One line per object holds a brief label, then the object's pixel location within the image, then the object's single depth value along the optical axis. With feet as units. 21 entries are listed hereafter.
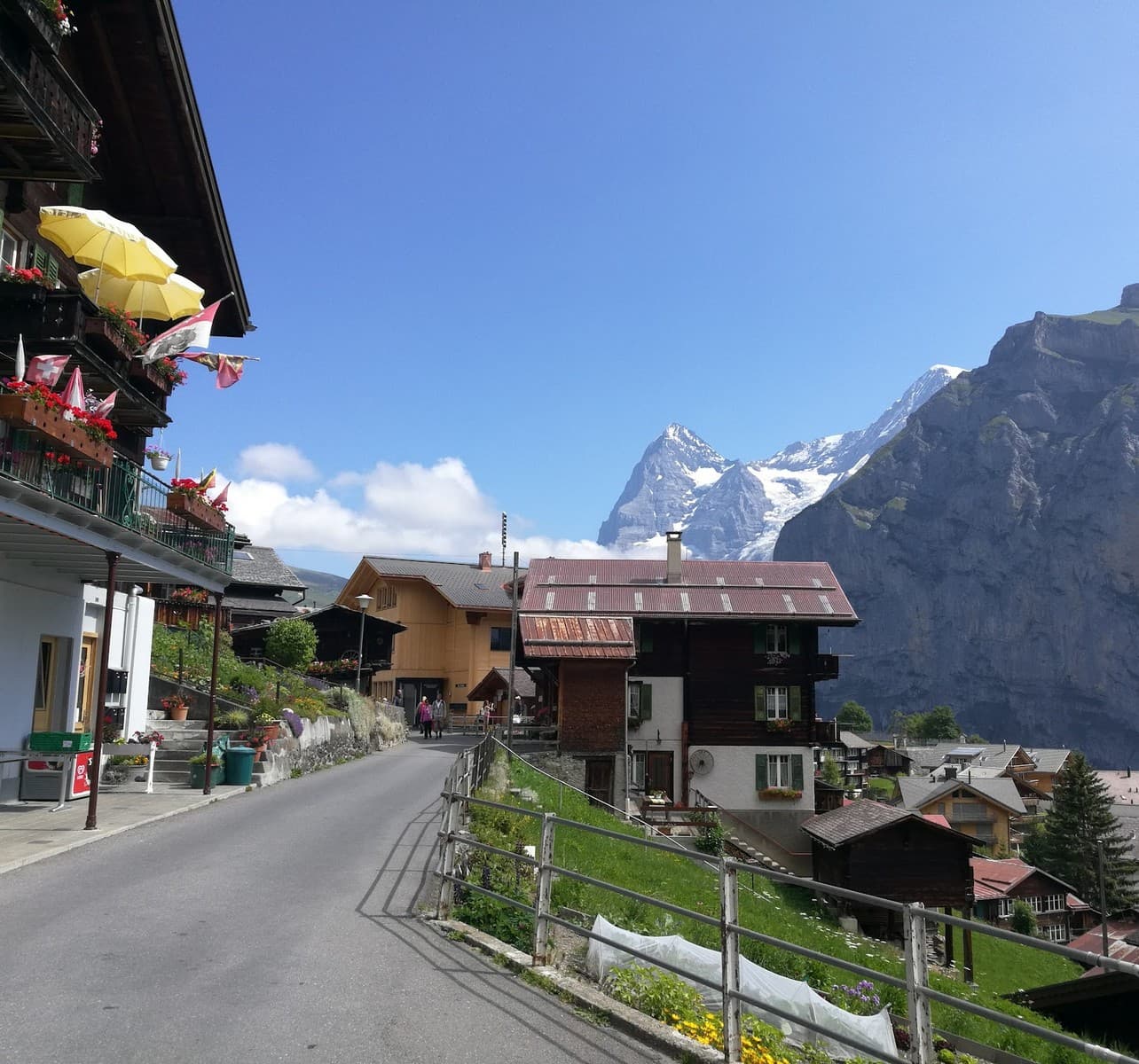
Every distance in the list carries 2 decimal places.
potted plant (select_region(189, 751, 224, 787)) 69.67
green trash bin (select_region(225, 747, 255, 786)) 71.41
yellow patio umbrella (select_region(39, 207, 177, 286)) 58.49
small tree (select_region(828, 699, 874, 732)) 489.67
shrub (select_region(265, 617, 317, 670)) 126.00
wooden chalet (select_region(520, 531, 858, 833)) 144.36
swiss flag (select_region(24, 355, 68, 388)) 48.78
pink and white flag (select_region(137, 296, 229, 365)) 64.80
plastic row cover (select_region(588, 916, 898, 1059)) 27.73
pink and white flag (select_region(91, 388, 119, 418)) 52.70
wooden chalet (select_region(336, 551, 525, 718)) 209.97
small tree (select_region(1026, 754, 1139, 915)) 247.91
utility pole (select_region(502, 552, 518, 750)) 115.65
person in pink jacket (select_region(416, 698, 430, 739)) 155.74
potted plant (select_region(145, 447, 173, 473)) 70.33
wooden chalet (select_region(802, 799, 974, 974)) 126.62
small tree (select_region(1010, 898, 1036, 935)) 190.70
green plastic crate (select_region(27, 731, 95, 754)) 57.98
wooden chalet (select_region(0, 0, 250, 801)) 48.55
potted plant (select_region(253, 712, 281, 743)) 79.41
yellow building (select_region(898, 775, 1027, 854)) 281.74
